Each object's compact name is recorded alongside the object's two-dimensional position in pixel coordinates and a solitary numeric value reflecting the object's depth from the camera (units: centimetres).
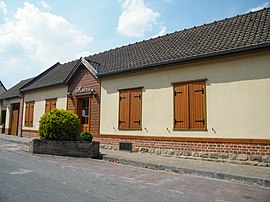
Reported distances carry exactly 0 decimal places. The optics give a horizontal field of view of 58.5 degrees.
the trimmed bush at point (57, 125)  1131
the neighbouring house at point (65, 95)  1430
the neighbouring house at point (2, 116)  2394
